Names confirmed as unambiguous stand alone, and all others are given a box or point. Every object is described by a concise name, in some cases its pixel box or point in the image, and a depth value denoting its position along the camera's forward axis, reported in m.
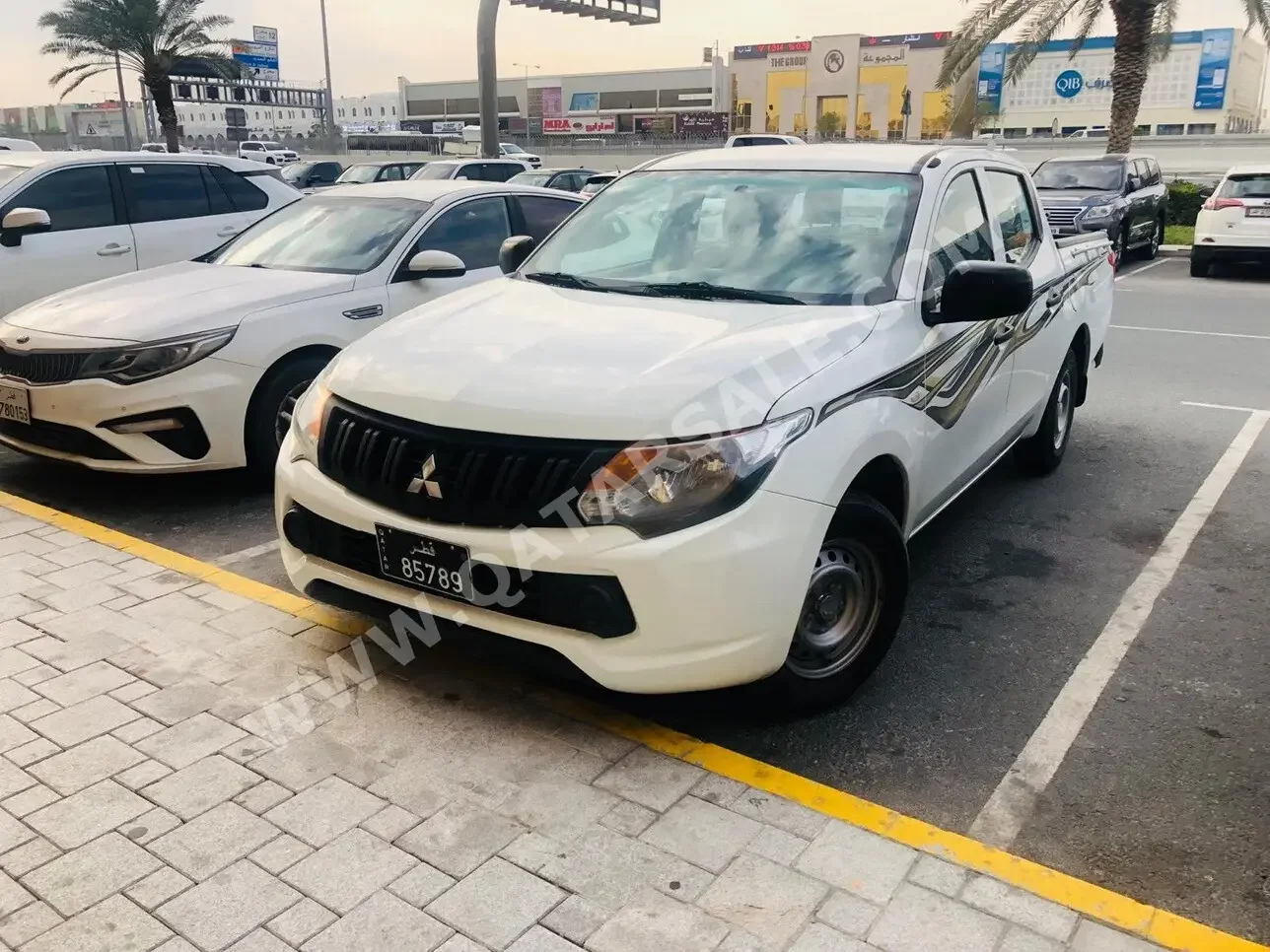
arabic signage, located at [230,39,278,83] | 84.19
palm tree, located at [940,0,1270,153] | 19.66
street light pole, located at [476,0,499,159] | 18.97
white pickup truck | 2.91
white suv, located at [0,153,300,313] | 7.49
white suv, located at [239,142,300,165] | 40.12
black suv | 15.37
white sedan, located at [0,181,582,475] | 4.95
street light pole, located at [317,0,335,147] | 51.03
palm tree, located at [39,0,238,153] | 31.98
